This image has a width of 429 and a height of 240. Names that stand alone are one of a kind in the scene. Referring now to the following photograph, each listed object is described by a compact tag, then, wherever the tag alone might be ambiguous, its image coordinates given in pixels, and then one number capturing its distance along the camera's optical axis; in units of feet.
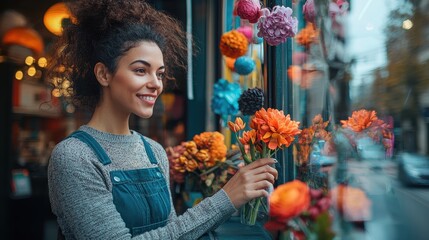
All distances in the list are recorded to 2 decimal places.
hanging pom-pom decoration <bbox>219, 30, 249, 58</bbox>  6.72
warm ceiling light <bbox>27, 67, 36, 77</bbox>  14.55
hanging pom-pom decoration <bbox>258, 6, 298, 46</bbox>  4.35
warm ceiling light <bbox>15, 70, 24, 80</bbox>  14.14
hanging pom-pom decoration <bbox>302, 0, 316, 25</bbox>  3.89
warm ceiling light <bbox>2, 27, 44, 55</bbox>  12.87
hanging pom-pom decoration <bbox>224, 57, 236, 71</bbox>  7.61
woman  3.73
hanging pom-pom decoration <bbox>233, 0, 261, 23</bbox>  4.91
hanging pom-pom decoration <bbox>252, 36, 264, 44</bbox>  5.73
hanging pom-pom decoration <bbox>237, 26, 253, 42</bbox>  6.61
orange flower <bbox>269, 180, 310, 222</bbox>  2.47
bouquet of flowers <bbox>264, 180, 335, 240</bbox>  2.38
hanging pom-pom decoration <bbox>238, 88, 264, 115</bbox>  5.08
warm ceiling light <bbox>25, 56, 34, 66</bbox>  13.86
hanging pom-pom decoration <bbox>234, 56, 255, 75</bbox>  6.49
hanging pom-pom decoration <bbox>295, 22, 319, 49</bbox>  4.00
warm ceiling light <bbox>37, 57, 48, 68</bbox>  13.79
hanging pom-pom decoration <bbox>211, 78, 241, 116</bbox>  7.32
